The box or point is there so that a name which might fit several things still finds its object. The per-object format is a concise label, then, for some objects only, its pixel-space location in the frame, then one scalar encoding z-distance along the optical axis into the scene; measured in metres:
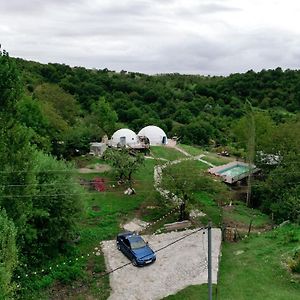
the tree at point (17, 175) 13.93
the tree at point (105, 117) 36.00
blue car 15.97
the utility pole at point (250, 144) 24.70
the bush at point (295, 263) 15.28
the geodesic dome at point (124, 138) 33.75
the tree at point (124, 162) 24.03
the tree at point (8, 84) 13.92
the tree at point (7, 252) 10.16
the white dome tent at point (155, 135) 37.02
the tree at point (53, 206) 15.82
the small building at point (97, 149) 31.11
